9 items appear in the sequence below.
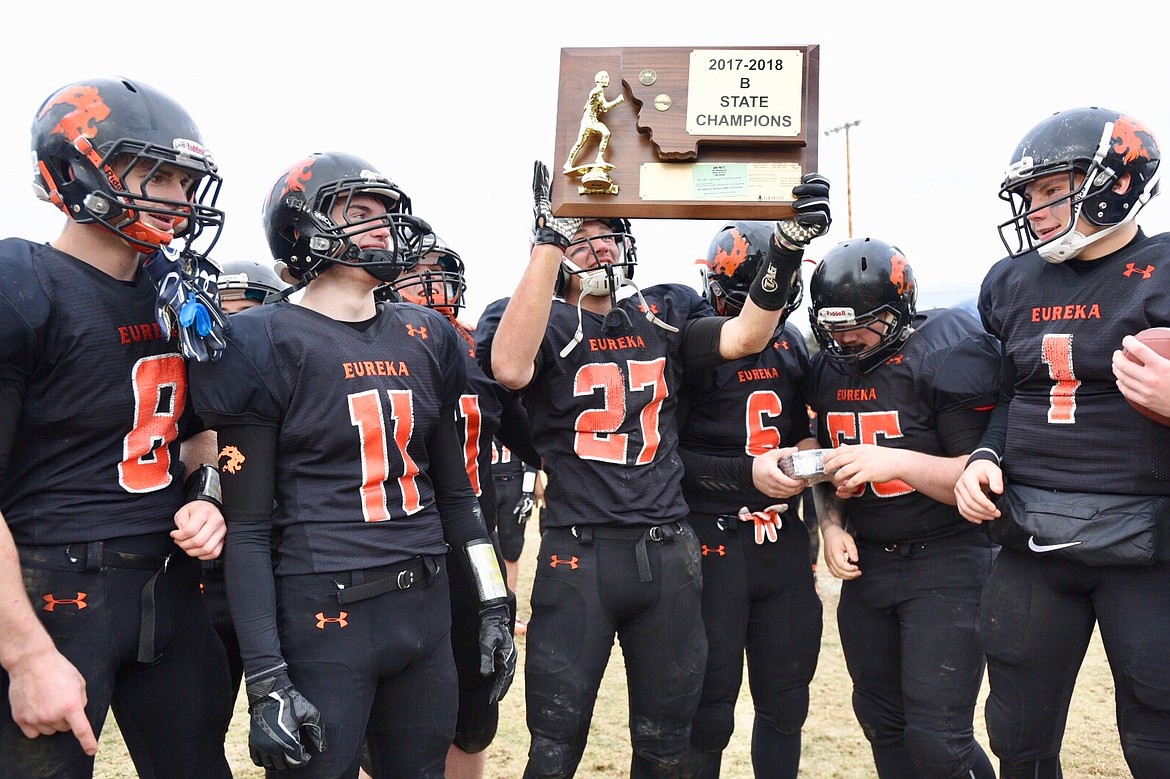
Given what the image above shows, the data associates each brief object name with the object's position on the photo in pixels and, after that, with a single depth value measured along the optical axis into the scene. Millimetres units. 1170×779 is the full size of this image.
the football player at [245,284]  4230
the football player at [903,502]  3354
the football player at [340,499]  2418
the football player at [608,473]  3262
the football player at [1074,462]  2793
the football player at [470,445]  3484
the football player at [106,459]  2201
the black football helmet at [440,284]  3987
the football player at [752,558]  3742
